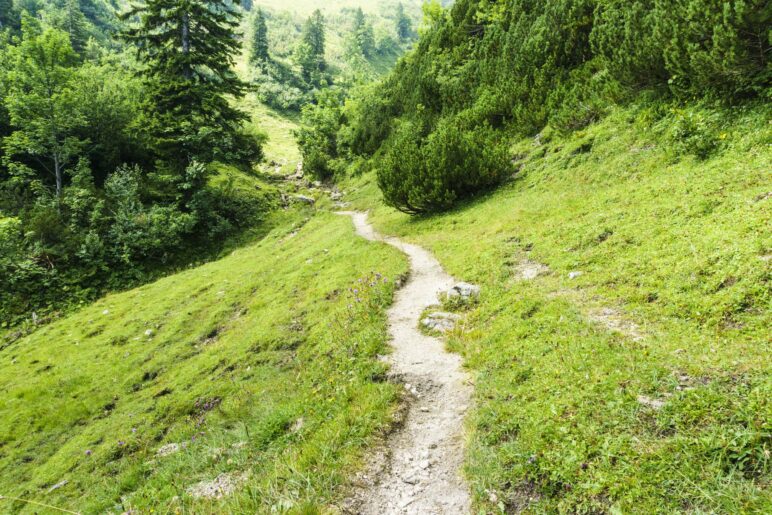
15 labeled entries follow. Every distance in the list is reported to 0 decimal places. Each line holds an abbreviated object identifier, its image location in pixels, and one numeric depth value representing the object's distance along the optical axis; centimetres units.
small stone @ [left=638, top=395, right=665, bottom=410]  448
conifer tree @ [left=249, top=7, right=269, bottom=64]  10581
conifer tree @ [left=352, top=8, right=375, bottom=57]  15055
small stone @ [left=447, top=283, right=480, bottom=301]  1031
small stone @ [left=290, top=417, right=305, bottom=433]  694
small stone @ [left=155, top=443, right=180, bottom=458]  860
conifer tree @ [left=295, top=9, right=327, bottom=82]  11094
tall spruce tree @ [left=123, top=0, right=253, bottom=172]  3105
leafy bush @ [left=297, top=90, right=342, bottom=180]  4434
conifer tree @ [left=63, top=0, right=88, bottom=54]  7344
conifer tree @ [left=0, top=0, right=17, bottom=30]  7338
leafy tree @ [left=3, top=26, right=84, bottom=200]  2594
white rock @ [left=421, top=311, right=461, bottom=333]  927
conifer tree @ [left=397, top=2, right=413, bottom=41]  19576
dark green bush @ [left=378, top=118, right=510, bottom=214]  1964
